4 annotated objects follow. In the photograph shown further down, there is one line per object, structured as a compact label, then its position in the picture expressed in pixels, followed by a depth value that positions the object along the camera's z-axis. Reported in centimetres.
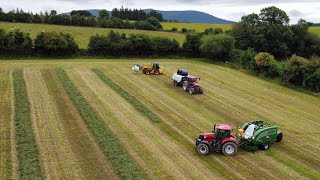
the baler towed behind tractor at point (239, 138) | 1884
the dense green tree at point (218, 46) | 5162
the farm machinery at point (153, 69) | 4028
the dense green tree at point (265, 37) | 6069
